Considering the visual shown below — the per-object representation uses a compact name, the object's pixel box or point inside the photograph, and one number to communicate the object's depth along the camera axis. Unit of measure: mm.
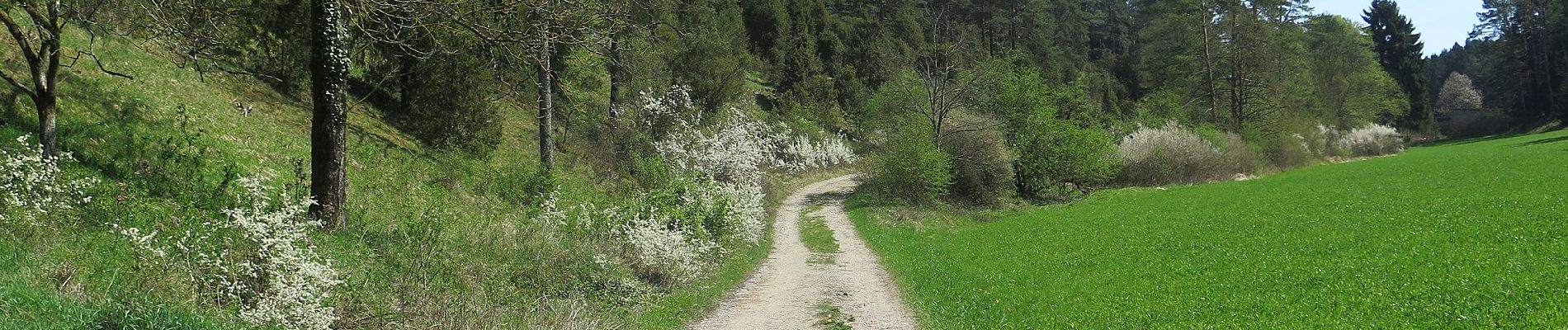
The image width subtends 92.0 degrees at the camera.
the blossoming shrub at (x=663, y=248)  13211
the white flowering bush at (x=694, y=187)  13609
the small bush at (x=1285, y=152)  44812
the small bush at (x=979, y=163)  31344
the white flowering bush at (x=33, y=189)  7027
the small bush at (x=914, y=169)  28969
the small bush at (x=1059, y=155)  32531
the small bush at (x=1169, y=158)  38844
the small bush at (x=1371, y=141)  56500
